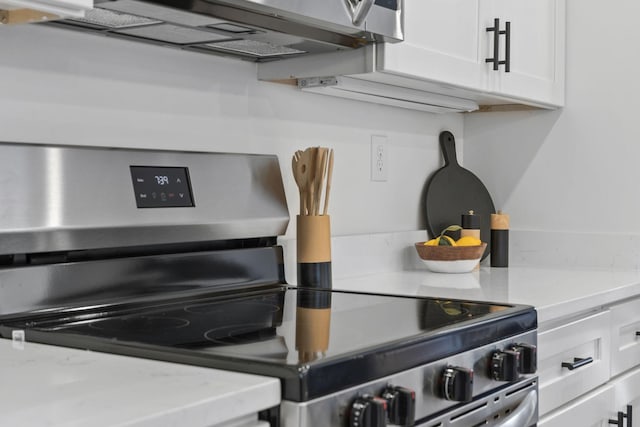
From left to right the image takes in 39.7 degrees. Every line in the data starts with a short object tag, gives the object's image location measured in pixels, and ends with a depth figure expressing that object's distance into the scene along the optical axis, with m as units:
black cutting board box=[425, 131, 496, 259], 2.65
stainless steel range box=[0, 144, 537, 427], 1.11
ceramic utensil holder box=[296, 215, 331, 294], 1.88
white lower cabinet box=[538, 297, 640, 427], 1.80
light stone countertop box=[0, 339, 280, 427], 0.83
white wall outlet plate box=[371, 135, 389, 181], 2.43
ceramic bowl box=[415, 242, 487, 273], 2.35
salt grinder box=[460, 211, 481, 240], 2.51
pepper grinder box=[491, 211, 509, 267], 2.61
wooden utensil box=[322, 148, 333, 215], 1.92
